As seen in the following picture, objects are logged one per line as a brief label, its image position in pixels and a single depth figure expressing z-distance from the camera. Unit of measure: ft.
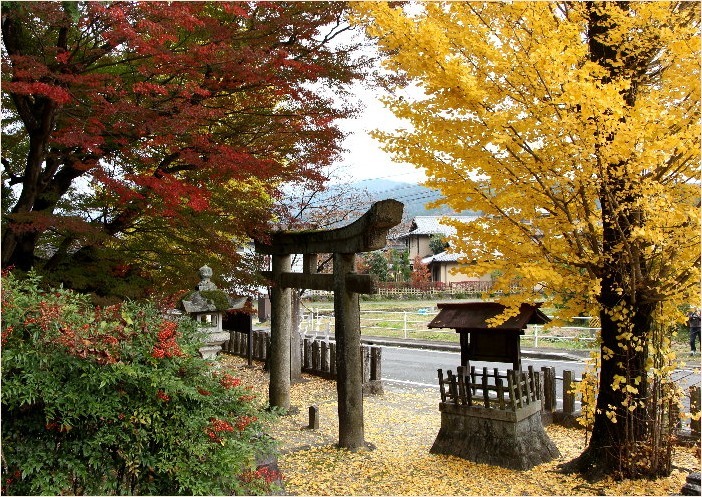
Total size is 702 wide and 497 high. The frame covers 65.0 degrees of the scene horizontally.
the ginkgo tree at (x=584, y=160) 14.99
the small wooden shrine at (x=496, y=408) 22.53
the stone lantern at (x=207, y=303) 21.98
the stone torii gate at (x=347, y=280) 23.67
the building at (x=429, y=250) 143.21
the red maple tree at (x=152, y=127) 17.34
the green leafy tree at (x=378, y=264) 131.44
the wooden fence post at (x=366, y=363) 40.04
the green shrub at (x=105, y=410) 10.85
